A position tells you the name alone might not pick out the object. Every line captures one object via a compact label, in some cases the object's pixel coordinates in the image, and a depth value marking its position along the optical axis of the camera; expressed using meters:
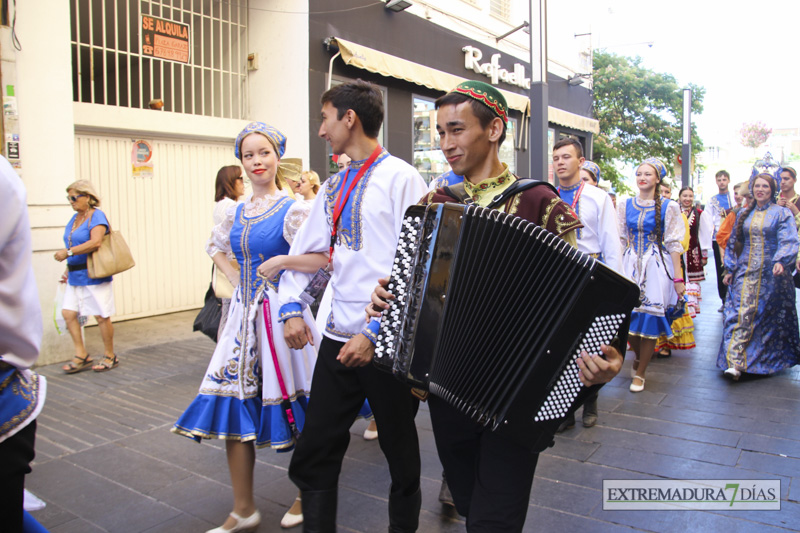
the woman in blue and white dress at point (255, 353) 3.09
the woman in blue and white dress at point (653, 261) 5.98
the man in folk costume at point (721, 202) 11.17
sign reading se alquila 8.30
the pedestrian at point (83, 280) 6.28
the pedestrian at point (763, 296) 6.25
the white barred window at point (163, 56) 7.93
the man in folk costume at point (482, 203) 2.14
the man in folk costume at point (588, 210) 4.45
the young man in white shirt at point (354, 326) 2.65
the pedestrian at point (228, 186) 5.43
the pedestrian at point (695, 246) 9.30
